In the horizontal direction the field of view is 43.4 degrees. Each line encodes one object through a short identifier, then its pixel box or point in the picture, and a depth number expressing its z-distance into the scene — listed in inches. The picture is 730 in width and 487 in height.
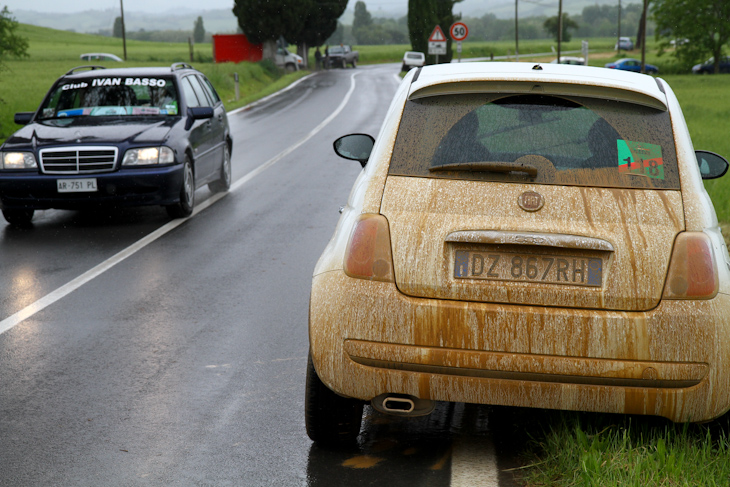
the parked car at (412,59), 2378.2
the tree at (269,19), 2396.7
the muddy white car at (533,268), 135.8
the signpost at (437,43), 1433.3
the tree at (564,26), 4847.4
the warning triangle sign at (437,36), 1456.7
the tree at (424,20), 2559.1
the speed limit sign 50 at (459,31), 1487.5
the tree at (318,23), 2598.4
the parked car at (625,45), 3915.4
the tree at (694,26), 2229.3
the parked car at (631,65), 2500.0
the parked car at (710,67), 2529.5
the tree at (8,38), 808.9
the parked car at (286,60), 2487.7
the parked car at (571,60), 2464.1
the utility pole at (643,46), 1798.1
